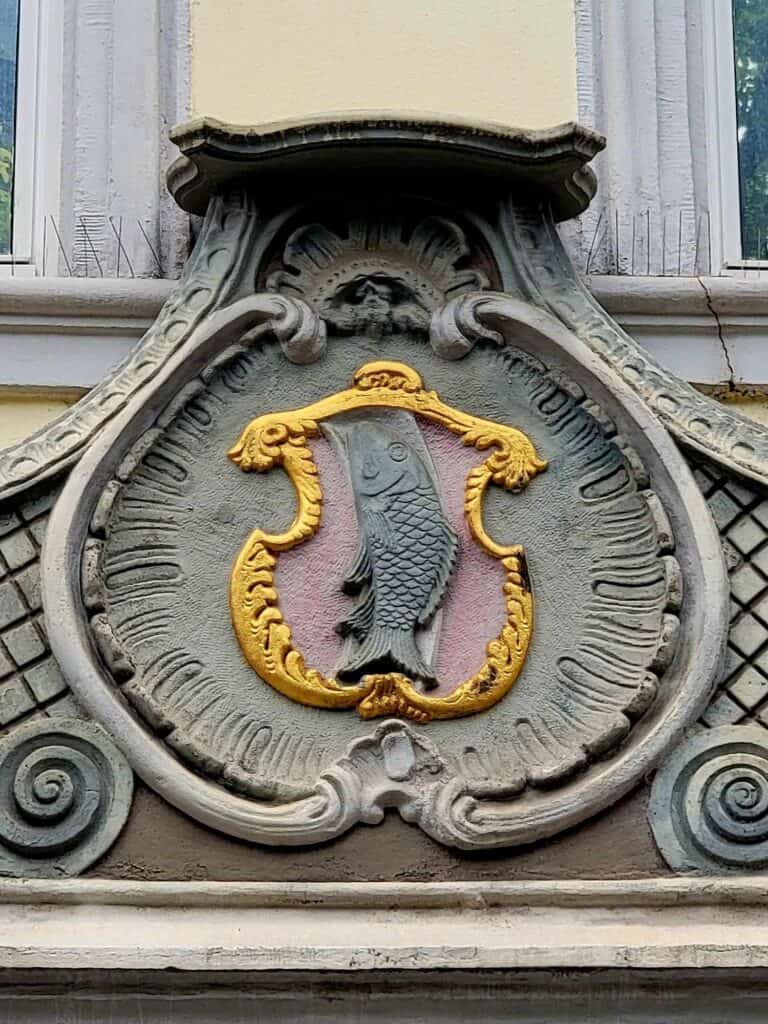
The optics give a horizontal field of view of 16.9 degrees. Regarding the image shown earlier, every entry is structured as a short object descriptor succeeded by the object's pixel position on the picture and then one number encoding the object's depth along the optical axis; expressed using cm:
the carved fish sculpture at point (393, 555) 514
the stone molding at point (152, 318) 546
